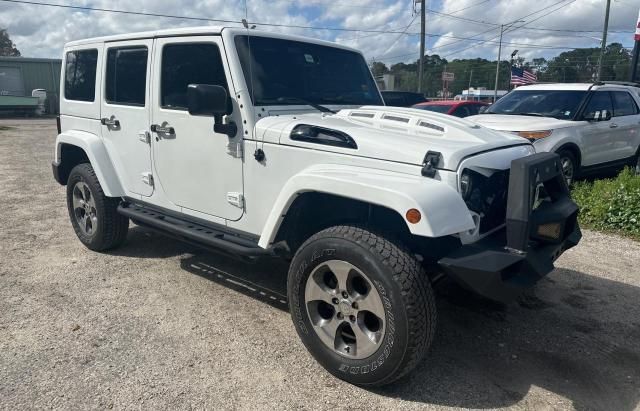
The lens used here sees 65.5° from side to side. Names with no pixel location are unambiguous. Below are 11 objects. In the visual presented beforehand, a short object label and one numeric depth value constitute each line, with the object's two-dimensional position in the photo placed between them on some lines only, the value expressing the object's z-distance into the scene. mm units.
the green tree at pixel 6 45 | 66438
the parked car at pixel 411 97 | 14703
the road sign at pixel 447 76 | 26391
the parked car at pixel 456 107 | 11867
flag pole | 10107
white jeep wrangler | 2680
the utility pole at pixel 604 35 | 27500
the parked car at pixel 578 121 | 7596
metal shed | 32344
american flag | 22578
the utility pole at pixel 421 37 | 24117
